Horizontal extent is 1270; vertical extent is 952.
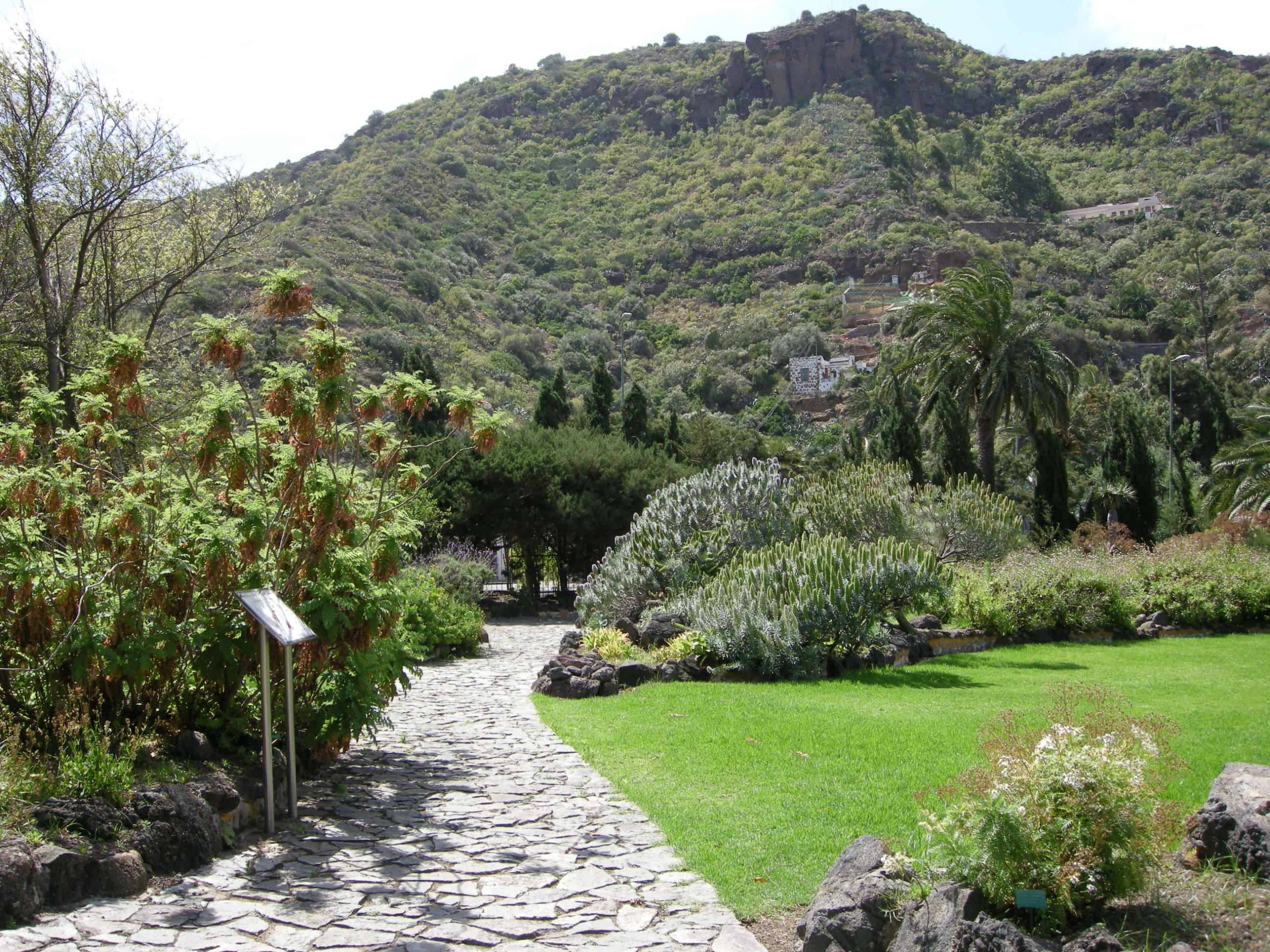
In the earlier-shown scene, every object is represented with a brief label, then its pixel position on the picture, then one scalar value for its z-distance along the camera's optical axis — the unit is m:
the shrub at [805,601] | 13.30
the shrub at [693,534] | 16.84
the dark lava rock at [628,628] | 15.75
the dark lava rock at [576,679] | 12.53
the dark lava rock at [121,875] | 5.21
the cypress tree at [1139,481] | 32.03
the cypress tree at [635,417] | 35.69
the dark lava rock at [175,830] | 5.63
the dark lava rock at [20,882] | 4.74
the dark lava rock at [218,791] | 6.20
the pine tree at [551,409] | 34.38
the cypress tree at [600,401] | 35.09
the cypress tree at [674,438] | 36.25
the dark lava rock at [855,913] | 4.19
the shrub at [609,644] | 14.43
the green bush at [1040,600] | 17.97
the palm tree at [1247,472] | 30.12
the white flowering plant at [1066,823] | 3.78
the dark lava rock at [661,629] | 14.80
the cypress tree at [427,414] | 31.22
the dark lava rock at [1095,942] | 3.44
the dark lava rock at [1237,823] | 4.07
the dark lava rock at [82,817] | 5.31
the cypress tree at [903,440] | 33.69
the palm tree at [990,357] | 28.12
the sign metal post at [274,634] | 6.12
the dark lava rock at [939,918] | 3.80
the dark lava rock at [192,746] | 6.89
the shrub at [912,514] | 20.88
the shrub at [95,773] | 5.59
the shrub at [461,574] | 20.05
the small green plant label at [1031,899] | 3.68
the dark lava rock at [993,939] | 3.52
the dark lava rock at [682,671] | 13.23
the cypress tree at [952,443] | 31.03
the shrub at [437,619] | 16.09
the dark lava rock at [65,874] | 5.02
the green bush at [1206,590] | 19.75
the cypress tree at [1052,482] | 30.23
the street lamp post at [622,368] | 51.06
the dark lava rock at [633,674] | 13.07
